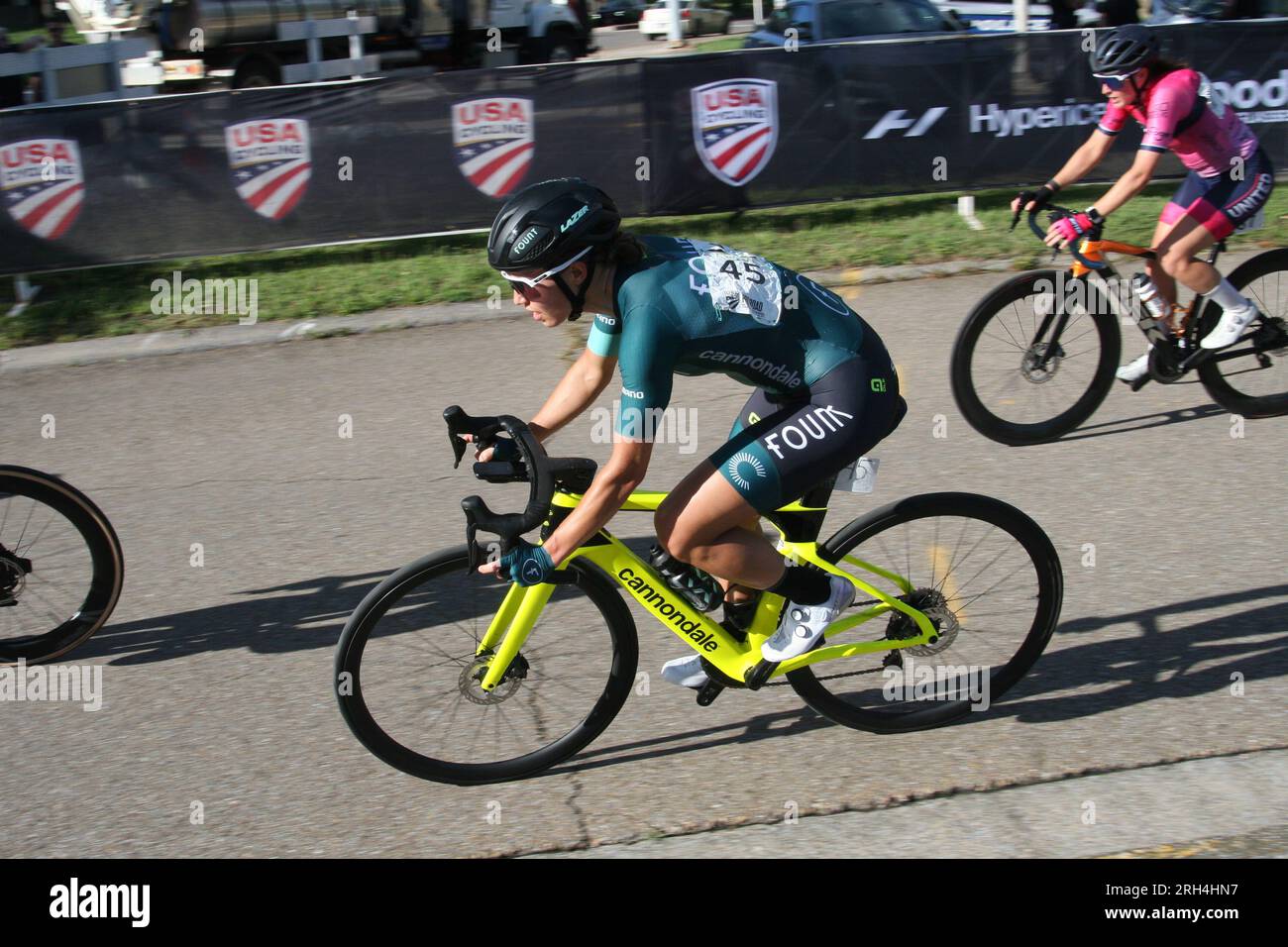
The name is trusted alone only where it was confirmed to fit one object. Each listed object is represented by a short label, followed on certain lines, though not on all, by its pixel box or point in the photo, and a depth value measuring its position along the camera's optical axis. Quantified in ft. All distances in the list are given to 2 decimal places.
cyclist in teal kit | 11.96
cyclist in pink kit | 21.15
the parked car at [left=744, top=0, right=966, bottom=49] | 54.13
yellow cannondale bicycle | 13.44
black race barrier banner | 34.99
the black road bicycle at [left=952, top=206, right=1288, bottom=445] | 22.44
